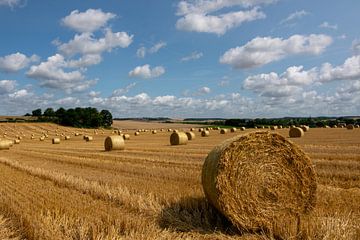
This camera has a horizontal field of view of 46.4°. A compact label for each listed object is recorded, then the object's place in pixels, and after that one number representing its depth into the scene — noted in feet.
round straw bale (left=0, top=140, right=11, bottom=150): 94.32
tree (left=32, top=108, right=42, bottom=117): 323.45
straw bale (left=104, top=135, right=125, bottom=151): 78.95
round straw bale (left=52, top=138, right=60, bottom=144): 131.54
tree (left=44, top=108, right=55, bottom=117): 302.08
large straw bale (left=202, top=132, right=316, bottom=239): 21.48
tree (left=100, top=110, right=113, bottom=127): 290.05
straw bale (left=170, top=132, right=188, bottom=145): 91.45
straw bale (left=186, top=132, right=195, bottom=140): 114.37
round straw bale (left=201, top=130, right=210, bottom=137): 134.33
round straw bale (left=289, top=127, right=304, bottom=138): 102.42
